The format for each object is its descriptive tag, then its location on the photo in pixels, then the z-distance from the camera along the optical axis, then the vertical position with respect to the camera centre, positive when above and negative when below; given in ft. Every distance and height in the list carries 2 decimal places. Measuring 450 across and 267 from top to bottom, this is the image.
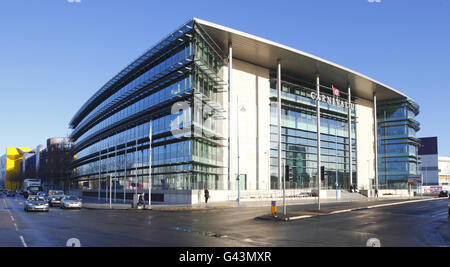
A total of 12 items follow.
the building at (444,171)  481.05 -5.03
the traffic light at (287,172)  86.53 -1.13
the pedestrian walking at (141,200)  131.03 -11.23
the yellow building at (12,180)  620.49 -20.84
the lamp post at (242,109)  180.14 +27.81
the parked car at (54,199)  153.28 -12.91
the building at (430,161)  450.71 +6.96
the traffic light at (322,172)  101.77 -1.46
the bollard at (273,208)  80.02 -8.44
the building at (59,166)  361.30 +0.86
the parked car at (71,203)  128.36 -12.02
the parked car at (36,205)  109.04 -10.68
